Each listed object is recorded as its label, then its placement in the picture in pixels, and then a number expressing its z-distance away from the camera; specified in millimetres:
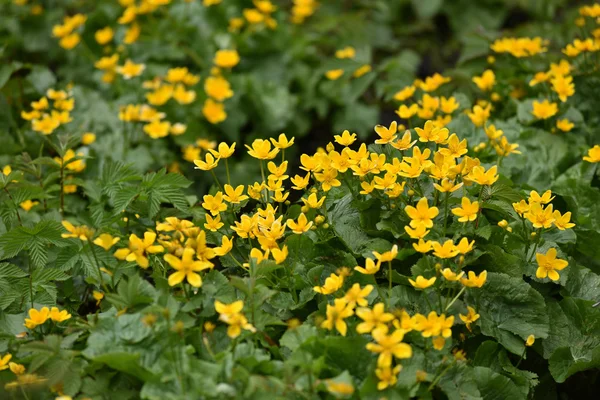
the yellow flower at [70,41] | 8807
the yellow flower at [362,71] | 8250
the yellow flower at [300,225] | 4252
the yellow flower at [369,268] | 3854
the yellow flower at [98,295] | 4223
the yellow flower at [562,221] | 4355
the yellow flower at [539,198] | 4293
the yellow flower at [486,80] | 6512
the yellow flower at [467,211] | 4187
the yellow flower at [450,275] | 3781
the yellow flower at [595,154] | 5016
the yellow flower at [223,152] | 4587
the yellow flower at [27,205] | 5723
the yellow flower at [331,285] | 3855
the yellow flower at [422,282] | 3838
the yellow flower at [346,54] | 8258
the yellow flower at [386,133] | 4574
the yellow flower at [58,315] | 4117
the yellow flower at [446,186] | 4109
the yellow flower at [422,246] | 3977
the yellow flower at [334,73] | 8164
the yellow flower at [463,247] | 3949
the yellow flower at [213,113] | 8023
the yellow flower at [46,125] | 6348
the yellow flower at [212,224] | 4441
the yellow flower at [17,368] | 3779
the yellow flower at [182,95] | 7723
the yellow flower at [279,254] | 4062
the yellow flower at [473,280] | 3811
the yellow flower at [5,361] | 3885
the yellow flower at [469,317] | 4027
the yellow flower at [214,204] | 4512
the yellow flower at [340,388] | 3246
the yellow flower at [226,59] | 8367
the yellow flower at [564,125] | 6172
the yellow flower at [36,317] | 4059
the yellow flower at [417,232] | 4047
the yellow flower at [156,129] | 7164
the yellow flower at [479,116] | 5852
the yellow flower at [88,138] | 6812
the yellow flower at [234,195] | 4504
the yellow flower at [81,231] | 3875
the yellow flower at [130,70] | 7789
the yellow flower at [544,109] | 6078
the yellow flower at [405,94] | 6156
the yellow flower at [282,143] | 4664
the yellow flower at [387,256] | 3852
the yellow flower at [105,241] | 3920
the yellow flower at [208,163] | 4590
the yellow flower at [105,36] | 8930
